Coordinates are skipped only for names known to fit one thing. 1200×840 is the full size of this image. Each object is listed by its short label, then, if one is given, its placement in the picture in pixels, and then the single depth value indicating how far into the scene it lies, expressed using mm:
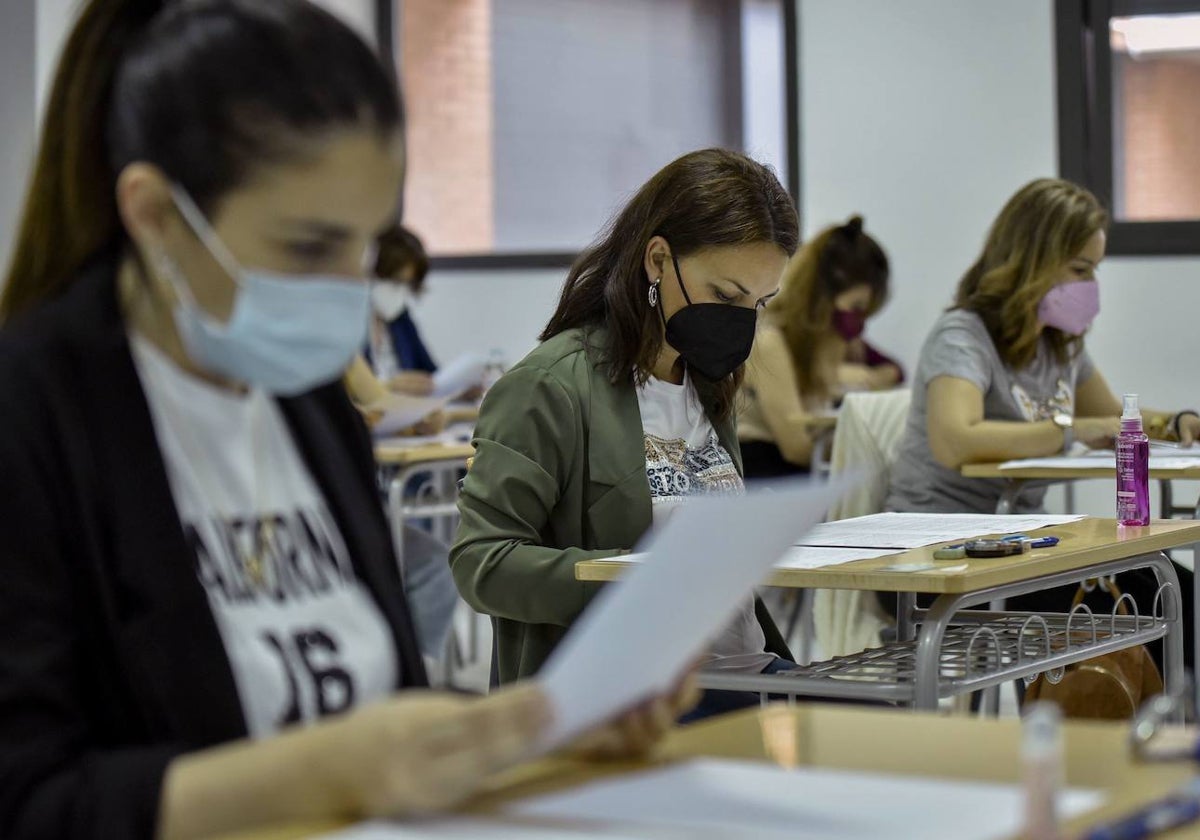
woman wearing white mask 5324
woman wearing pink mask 3590
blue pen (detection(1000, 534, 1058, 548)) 2235
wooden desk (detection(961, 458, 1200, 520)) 3287
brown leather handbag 2713
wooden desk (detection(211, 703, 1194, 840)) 921
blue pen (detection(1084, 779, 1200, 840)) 816
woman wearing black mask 2111
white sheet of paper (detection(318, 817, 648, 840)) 837
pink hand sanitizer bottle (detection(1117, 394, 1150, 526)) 2584
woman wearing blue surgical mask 1032
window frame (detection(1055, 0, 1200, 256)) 5488
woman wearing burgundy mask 4781
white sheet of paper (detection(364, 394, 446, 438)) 4387
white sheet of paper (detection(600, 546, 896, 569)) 2004
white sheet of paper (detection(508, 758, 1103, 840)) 843
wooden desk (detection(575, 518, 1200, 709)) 1979
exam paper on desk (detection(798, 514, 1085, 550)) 2240
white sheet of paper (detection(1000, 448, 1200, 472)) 3361
